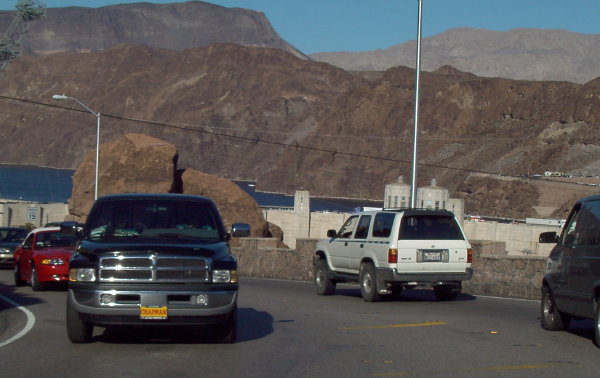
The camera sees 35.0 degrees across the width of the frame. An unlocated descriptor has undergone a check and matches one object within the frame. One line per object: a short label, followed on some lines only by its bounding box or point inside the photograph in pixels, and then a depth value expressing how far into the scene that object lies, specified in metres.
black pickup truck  11.05
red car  20.28
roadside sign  63.11
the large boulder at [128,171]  54.12
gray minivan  11.90
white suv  17.66
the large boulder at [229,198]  51.41
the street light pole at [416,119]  26.58
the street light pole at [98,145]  44.41
